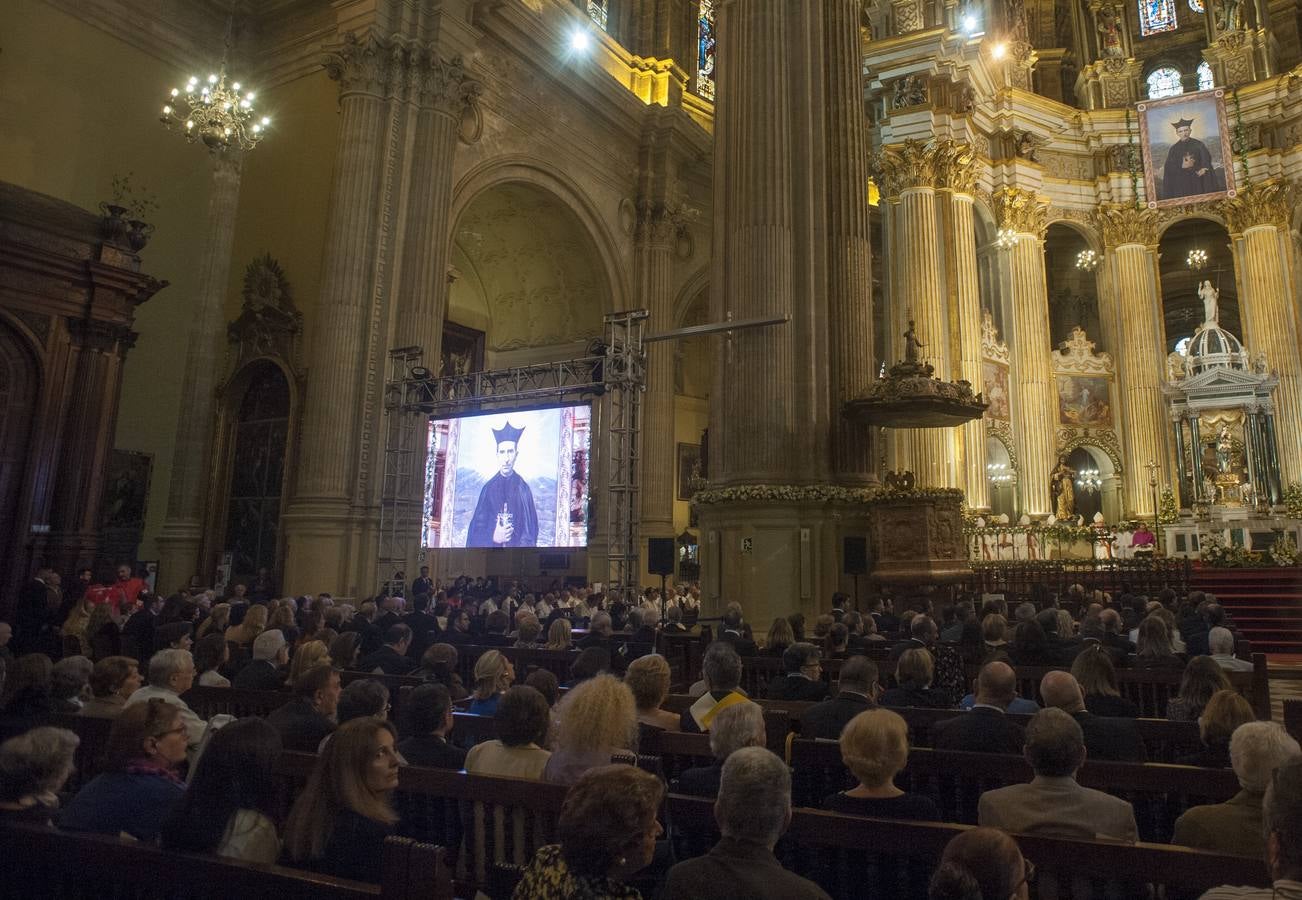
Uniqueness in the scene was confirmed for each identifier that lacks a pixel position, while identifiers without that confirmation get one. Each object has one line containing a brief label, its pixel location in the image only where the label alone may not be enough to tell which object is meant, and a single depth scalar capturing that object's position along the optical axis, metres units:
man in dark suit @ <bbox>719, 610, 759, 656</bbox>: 6.93
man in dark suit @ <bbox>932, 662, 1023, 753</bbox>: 3.65
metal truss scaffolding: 11.11
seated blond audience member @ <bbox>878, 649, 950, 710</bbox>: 4.59
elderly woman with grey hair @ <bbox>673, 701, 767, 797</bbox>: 3.05
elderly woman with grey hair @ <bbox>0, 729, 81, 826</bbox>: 2.41
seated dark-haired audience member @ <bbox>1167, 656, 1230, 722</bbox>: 4.17
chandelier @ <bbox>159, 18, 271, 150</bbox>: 11.91
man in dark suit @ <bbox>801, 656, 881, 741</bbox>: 3.92
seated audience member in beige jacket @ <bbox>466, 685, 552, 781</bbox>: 3.15
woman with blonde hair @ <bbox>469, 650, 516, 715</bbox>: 4.48
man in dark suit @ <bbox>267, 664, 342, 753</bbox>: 3.70
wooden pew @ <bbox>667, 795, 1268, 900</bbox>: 2.00
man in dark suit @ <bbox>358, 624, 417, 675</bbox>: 5.93
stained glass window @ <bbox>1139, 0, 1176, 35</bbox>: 28.38
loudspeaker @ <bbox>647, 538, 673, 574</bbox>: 10.02
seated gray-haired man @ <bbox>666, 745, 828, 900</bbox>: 1.86
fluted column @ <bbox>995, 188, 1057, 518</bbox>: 24.39
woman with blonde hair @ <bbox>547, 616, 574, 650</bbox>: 6.85
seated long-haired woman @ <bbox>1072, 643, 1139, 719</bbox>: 4.20
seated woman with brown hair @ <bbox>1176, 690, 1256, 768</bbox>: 3.38
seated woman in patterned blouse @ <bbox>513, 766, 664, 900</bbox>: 1.77
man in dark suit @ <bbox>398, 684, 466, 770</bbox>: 3.35
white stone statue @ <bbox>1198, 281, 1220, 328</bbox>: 22.66
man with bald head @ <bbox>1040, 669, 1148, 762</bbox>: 3.60
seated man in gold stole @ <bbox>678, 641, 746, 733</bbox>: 4.04
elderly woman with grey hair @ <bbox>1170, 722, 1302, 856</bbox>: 2.52
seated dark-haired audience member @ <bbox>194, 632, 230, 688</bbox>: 5.35
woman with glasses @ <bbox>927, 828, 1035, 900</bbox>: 1.63
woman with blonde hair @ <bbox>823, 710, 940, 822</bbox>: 2.65
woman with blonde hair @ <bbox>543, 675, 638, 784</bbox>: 2.95
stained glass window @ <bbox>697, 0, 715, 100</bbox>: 25.22
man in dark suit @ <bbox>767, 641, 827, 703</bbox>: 4.87
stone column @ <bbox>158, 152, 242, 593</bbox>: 16.62
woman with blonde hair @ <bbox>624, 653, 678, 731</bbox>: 4.01
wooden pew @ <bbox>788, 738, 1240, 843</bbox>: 3.01
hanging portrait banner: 23.95
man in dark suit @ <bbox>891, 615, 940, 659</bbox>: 6.64
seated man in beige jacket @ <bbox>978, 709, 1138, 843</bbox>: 2.59
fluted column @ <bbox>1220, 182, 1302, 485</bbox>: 23.05
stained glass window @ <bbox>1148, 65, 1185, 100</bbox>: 27.83
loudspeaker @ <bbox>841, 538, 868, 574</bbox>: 10.74
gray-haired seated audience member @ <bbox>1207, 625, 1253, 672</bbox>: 6.28
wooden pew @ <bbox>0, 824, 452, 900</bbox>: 1.71
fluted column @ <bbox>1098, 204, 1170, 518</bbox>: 24.62
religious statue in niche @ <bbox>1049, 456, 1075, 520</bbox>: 24.11
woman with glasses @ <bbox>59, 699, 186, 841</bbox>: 2.58
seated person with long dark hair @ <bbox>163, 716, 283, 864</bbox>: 2.21
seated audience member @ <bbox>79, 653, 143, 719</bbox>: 4.28
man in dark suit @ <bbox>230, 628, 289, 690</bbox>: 5.17
